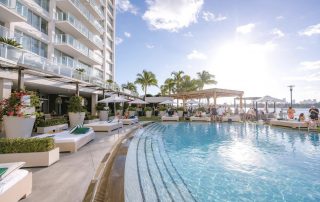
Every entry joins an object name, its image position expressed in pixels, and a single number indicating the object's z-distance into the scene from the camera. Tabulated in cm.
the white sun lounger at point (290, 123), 1064
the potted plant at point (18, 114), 595
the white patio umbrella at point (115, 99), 1218
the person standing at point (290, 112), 1271
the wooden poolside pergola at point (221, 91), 1706
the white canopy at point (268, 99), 1469
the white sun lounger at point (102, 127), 851
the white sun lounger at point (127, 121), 1197
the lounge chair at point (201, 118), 1508
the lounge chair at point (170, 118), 1550
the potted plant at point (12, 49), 779
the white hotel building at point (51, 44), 834
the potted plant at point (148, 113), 1916
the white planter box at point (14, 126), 594
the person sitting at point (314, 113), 1071
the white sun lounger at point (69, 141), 468
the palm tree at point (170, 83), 3397
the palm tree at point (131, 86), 4063
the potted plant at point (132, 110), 1821
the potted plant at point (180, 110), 1846
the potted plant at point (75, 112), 1013
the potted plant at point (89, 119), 1152
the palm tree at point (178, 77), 3415
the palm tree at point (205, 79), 3421
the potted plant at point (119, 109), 1768
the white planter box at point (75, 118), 1012
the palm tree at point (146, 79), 3291
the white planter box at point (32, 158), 329
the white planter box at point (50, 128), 778
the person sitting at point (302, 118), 1129
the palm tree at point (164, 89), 3540
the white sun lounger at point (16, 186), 198
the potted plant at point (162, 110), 1965
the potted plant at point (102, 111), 1388
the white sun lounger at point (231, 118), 1507
